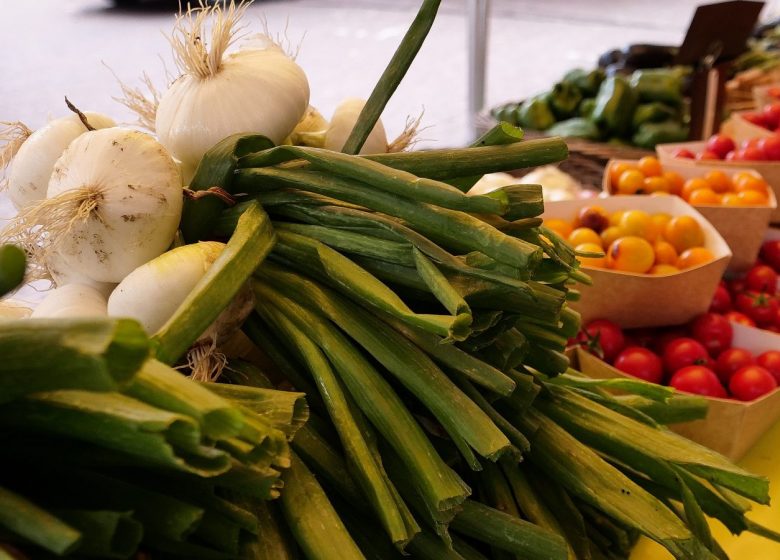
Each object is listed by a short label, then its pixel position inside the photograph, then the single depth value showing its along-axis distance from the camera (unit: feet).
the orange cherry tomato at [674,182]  3.25
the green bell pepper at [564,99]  4.47
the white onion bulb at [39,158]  1.90
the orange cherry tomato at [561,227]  2.89
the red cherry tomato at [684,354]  2.58
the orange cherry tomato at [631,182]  3.18
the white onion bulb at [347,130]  2.04
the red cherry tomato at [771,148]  3.41
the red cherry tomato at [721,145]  3.55
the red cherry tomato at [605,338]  2.59
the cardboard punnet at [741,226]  2.93
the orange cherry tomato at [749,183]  3.13
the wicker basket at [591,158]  3.85
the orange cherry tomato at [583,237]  2.81
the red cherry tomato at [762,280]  2.94
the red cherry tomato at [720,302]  2.85
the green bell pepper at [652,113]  4.12
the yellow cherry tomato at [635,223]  2.84
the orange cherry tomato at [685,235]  2.82
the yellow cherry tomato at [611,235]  2.83
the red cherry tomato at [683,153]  3.51
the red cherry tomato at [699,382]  2.49
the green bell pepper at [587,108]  4.37
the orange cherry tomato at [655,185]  3.17
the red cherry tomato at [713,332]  2.64
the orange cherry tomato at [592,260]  2.71
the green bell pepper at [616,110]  4.14
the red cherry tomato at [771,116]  3.85
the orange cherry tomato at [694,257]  2.73
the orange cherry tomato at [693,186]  3.18
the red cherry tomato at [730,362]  2.58
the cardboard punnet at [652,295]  2.59
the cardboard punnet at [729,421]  2.34
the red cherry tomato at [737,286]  2.96
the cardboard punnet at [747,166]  3.34
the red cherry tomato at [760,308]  2.87
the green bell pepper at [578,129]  4.15
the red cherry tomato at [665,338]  2.69
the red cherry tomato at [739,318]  2.78
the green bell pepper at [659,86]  4.24
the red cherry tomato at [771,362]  2.54
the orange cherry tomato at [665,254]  2.78
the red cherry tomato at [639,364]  2.57
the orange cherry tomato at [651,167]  3.26
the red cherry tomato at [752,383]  2.47
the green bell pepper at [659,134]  4.01
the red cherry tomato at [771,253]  3.07
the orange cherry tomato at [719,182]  3.19
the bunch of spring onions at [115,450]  1.12
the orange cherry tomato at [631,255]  2.72
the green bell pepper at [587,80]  4.58
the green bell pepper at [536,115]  4.38
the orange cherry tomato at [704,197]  3.08
